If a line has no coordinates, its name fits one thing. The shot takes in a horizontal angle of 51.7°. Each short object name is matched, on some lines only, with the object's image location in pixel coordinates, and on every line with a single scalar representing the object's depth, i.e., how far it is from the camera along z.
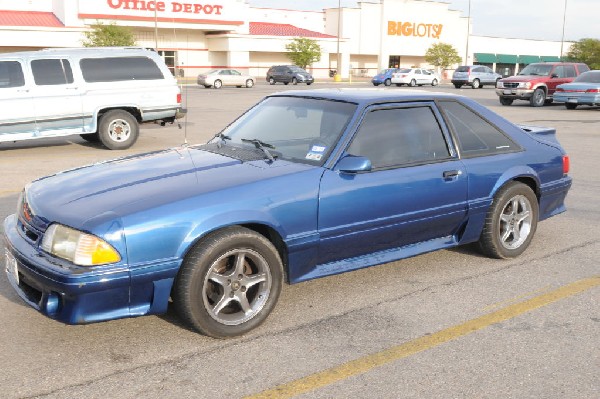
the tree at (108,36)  45.97
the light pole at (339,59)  67.24
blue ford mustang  3.52
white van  11.05
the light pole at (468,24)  77.30
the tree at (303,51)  62.59
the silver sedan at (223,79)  42.34
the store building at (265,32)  50.72
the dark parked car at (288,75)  47.47
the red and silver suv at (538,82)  24.88
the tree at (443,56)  73.12
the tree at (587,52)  71.38
